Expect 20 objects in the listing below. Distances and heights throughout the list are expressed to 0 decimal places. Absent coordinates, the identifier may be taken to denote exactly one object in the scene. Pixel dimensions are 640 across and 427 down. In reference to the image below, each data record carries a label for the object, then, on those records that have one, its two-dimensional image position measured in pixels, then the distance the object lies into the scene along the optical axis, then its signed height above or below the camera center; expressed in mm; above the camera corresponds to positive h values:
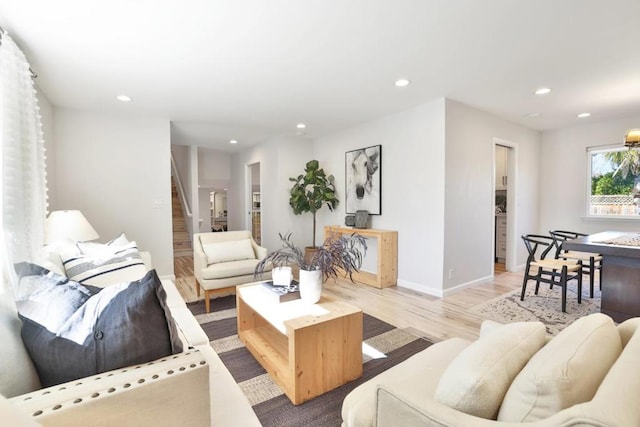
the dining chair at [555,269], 3070 -687
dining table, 2552 -637
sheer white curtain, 1769 +284
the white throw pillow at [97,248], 2301 -340
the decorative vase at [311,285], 2096 -558
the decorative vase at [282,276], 2402 -564
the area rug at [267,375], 1637 -1132
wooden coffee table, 1733 -872
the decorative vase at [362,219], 4410 -195
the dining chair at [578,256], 3539 -688
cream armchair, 3163 -632
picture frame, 4344 +402
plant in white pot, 2080 -415
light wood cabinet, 3949 -728
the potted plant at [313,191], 5012 +255
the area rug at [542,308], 2902 -1099
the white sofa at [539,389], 636 -451
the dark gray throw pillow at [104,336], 936 -418
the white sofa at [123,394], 810 -538
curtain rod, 2570 +1187
